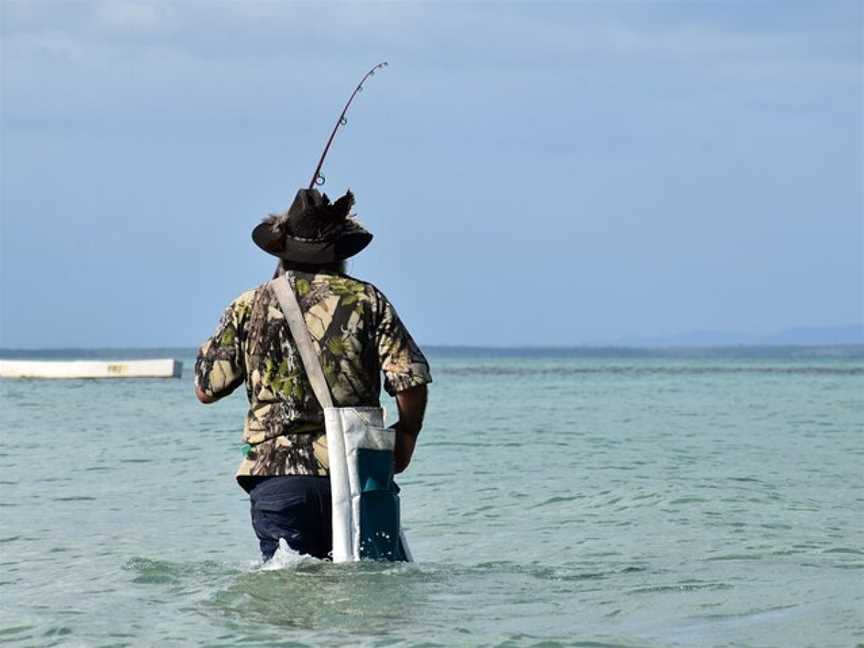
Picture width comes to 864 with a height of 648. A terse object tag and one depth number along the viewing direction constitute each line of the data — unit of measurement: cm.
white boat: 9989
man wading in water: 1178
